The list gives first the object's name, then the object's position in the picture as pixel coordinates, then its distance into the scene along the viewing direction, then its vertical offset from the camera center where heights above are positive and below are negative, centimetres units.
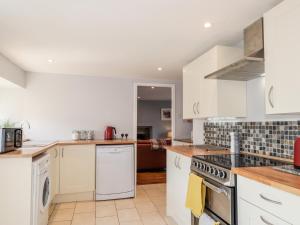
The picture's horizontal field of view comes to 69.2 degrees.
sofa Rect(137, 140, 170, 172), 493 -81
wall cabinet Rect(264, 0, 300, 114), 139 +44
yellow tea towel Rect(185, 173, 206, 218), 186 -66
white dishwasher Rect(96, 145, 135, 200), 351 -83
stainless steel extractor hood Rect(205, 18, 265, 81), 173 +48
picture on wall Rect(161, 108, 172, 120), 895 +30
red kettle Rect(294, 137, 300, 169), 153 -23
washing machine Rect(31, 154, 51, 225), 211 -73
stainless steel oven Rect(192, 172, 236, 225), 151 -63
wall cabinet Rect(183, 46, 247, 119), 228 +34
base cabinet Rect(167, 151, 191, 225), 223 -74
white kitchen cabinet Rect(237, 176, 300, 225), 105 -46
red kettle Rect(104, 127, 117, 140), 405 -23
